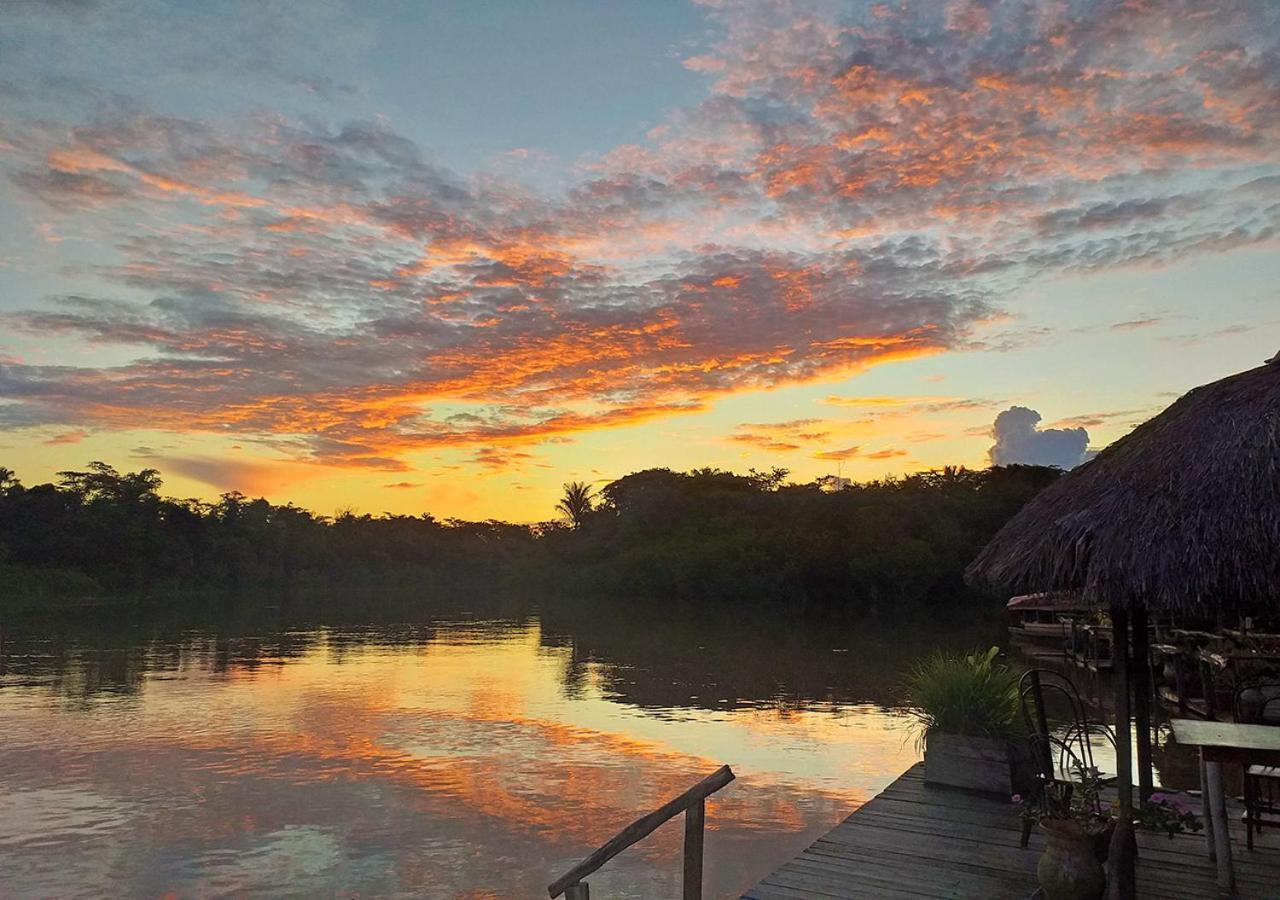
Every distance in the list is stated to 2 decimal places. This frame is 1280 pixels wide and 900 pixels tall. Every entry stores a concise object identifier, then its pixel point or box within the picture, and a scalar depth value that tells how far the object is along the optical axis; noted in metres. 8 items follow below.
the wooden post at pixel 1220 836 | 5.00
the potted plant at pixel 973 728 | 7.07
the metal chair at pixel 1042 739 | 5.59
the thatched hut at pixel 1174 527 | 6.19
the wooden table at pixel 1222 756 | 4.88
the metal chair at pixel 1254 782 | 5.30
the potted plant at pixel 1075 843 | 4.67
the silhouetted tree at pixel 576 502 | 92.06
